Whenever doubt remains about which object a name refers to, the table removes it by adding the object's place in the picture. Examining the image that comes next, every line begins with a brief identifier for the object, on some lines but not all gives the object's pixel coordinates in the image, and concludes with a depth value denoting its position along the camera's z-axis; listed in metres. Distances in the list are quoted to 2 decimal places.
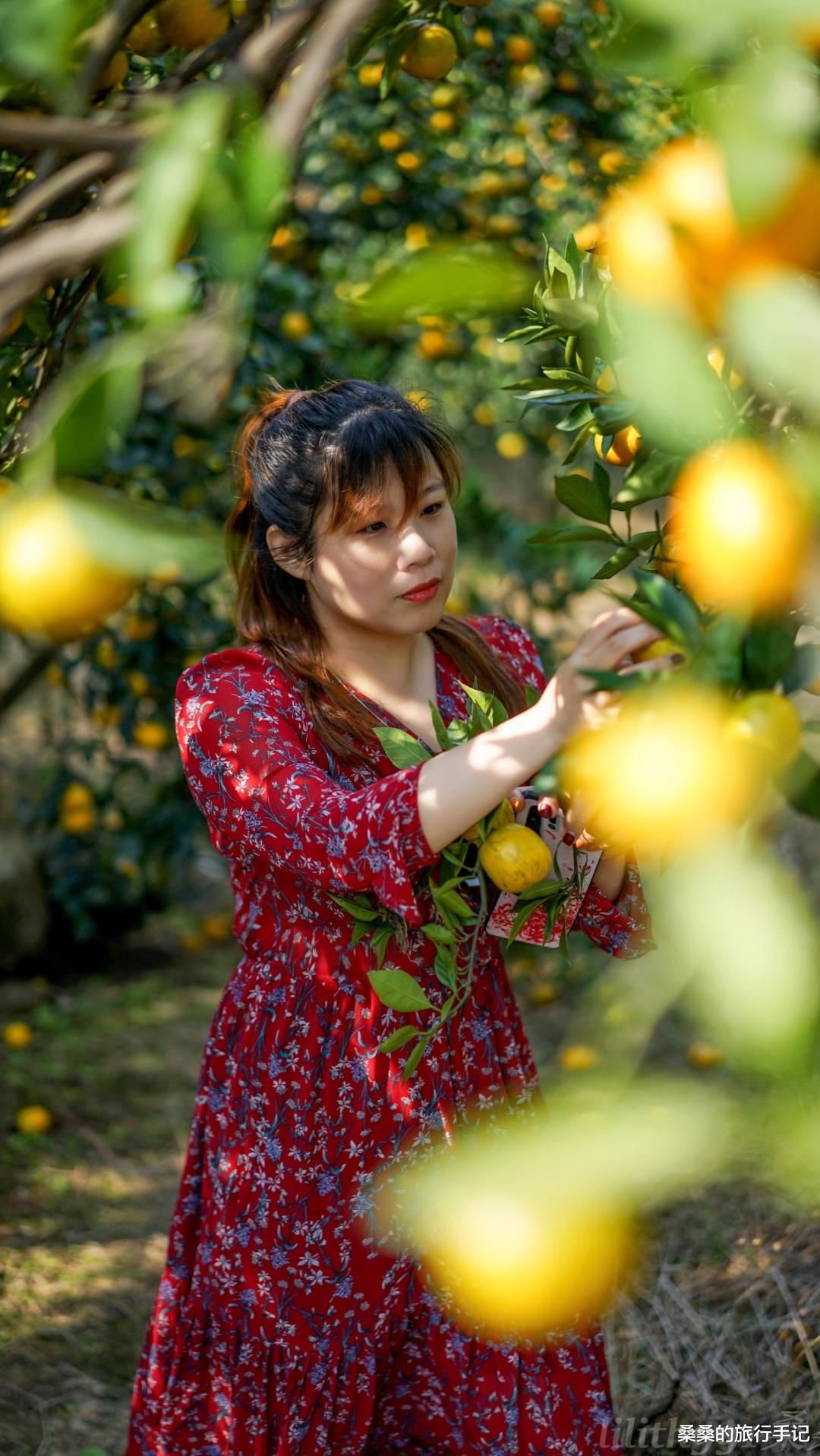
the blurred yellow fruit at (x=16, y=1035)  4.66
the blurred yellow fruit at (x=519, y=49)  3.90
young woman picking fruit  2.73
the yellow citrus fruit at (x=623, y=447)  2.42
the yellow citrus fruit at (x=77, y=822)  4.82
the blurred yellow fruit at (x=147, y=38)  2.33
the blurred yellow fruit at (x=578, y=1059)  4.09
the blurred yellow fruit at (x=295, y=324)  4.21
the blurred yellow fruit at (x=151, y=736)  4.46
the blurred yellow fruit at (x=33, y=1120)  4.25
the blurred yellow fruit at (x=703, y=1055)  4.39
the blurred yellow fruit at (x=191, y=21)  2.30
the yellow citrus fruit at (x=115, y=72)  2.30
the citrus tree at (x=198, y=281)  2.03
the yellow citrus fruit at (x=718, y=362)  2.29
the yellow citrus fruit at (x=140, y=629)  4.33
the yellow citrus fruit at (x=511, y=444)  5.11
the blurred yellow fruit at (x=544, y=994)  5.00
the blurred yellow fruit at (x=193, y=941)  5.62
